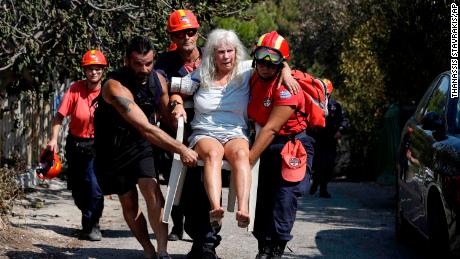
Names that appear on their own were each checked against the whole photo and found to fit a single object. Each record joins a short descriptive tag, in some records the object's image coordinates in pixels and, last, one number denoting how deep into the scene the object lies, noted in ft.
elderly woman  48.67
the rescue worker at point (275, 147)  48.96
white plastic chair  49.21
